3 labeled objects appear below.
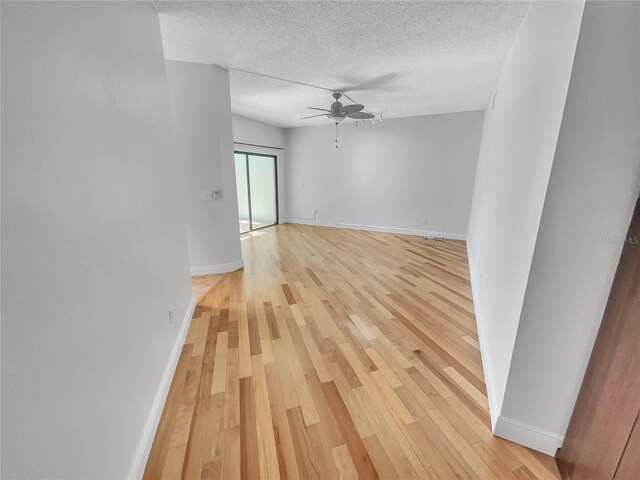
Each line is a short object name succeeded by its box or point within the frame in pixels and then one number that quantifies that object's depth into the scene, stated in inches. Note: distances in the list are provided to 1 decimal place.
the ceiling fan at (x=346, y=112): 140.9
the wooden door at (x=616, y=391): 35.8
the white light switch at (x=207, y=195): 136.0
